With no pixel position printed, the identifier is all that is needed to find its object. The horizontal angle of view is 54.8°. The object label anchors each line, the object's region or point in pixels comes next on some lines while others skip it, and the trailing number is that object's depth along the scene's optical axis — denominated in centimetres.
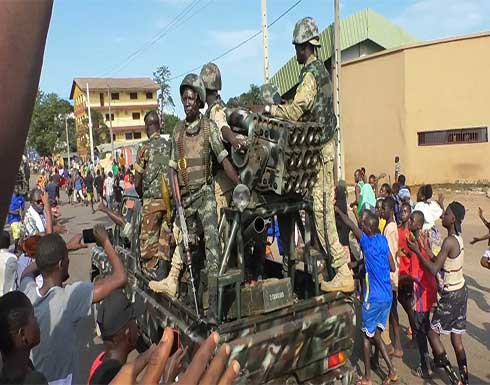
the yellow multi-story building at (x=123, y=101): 6041
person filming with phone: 259
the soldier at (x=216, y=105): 451
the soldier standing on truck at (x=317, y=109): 407
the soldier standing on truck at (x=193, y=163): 418
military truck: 333
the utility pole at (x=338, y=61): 1258
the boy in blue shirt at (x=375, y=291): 456
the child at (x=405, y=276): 519
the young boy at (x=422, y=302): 473
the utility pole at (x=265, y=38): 1247
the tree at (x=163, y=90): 4100
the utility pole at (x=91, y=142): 3444
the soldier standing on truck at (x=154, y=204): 508
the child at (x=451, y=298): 441
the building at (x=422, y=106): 1783
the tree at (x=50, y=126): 4719
